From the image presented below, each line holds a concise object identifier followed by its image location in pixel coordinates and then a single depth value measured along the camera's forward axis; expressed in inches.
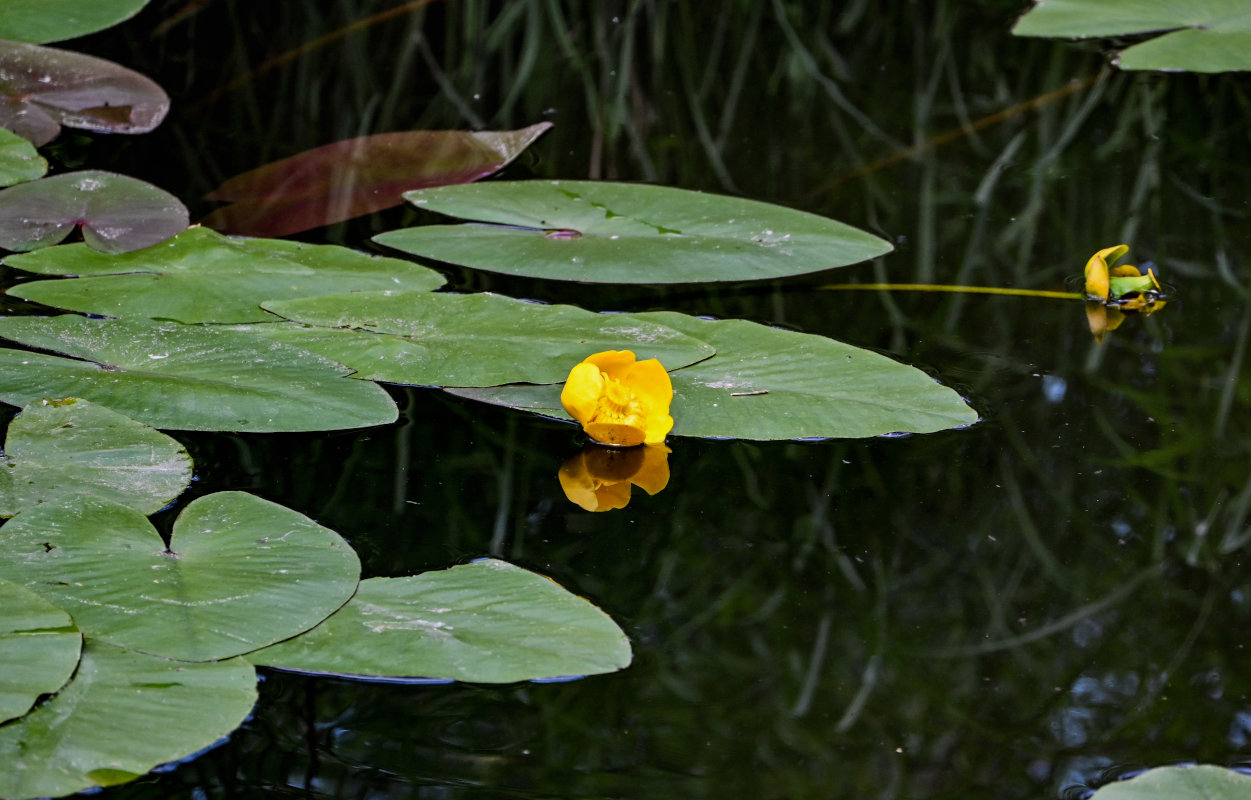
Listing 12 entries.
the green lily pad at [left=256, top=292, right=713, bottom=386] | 142.6
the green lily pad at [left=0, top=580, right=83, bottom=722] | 134.2
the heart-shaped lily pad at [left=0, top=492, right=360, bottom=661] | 135.7
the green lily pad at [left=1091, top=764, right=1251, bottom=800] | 133.7
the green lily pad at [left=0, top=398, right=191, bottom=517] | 138.7
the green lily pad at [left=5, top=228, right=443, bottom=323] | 144.8
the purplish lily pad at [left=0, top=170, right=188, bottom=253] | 147.5
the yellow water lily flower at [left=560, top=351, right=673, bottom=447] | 140.9
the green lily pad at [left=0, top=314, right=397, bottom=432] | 140.9
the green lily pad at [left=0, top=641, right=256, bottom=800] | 133.5
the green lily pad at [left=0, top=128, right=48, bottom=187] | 149.8
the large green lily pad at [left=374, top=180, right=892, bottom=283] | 147.2
